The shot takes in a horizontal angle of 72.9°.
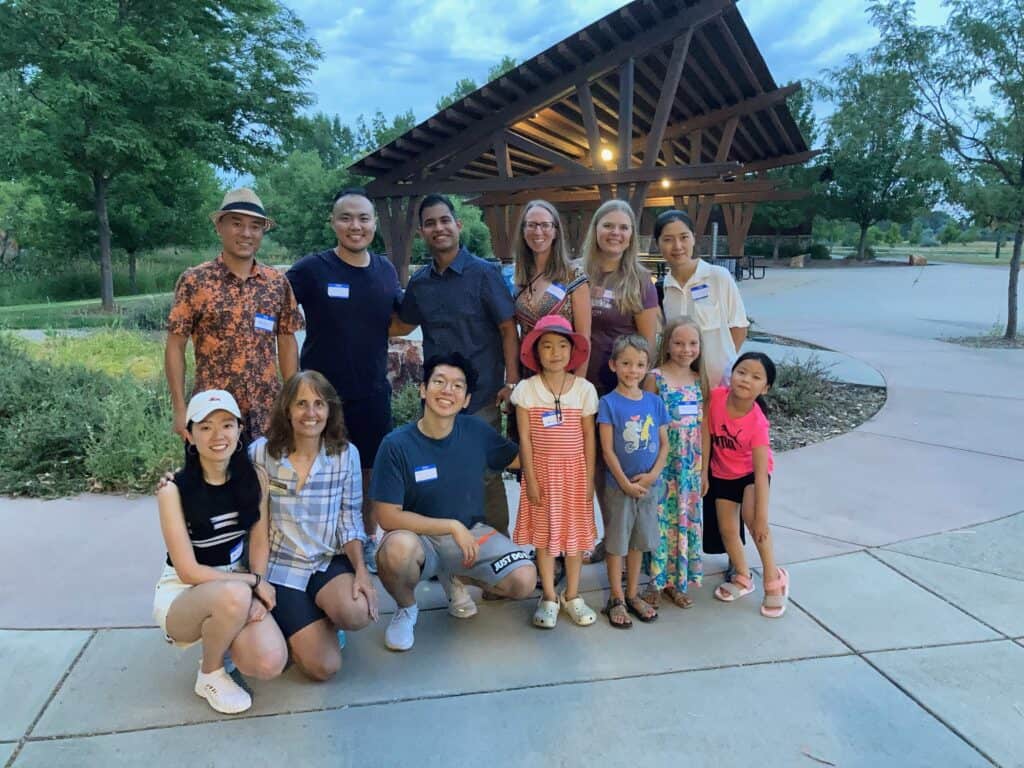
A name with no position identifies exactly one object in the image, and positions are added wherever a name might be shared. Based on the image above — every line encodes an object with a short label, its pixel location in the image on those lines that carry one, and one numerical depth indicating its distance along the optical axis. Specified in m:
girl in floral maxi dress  3.08
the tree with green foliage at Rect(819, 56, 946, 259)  10.65
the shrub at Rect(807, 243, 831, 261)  39.59
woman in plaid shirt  2.62
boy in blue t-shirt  2.94
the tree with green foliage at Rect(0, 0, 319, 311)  13.62
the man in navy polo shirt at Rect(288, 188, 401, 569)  3.21
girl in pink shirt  3.04
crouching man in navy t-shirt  2.78
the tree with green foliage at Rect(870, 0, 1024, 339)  10.06
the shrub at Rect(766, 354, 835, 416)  6.34
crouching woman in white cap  2.37
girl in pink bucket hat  2.93
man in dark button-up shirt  3.15
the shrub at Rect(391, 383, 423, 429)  5.68
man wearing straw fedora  2.97
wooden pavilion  10.13
